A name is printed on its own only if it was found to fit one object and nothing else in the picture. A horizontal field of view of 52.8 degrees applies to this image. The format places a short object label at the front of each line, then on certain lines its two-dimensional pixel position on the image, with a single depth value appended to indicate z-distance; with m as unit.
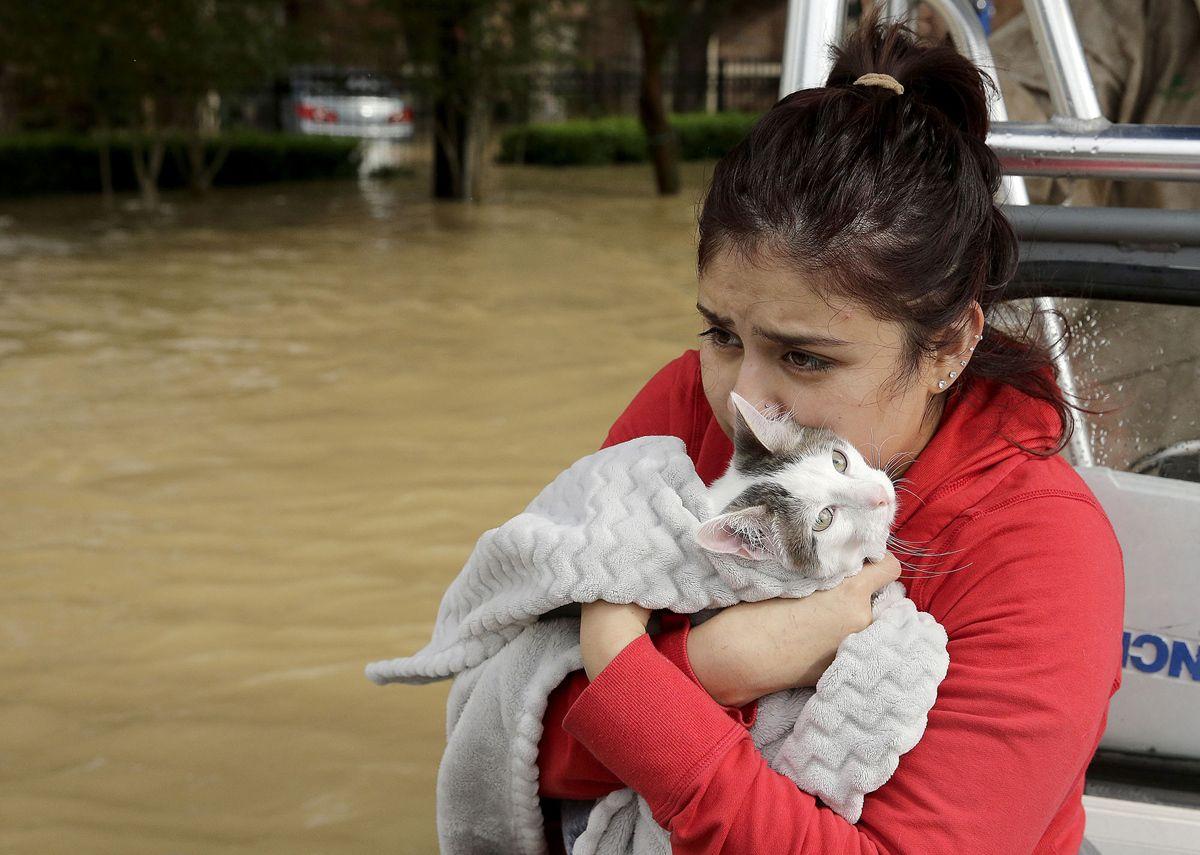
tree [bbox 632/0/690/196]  13.34
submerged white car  18.22
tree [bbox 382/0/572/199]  12.95
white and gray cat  1.39
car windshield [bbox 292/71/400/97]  15.38
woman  1.31
